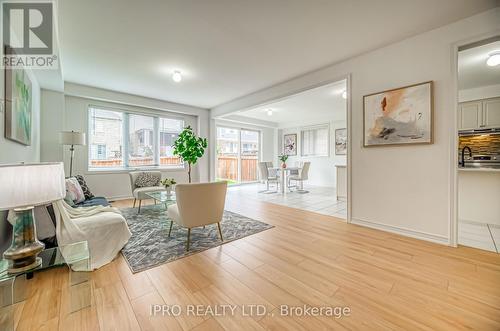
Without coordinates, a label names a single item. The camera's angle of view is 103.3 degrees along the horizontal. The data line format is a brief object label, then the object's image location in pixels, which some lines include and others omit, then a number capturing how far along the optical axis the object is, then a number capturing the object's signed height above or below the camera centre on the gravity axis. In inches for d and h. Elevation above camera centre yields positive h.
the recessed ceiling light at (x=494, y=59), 111.4 +58.8
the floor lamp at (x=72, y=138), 142.6 +19.8
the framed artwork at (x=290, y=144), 334.3 +34.8
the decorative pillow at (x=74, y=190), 112.2 -15.1
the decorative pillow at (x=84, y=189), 137.3 -16.8
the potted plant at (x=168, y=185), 145.5 -15.0
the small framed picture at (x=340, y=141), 271.0 +31.0
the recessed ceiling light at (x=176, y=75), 142.9 +64.8
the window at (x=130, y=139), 190.5 +27.0
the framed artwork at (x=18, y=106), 73.5 +25.4
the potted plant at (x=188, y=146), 165.3 +16.0
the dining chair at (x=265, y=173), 255.8 -11.6
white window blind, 297.1 +36.3
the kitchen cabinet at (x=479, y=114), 149.2 +38.6
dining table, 244.5 -13.6
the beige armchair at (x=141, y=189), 150.6 -19.2
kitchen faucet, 153.2 +8.8
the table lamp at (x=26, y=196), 37.7 -6.4
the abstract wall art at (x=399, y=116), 99.3 +25.9
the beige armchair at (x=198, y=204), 88.7 -18.8
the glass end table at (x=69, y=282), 44.7 -32.3
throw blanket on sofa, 76.4 -26.8
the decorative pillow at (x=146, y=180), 166.1 -13.0
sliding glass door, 293.7 +15.6
